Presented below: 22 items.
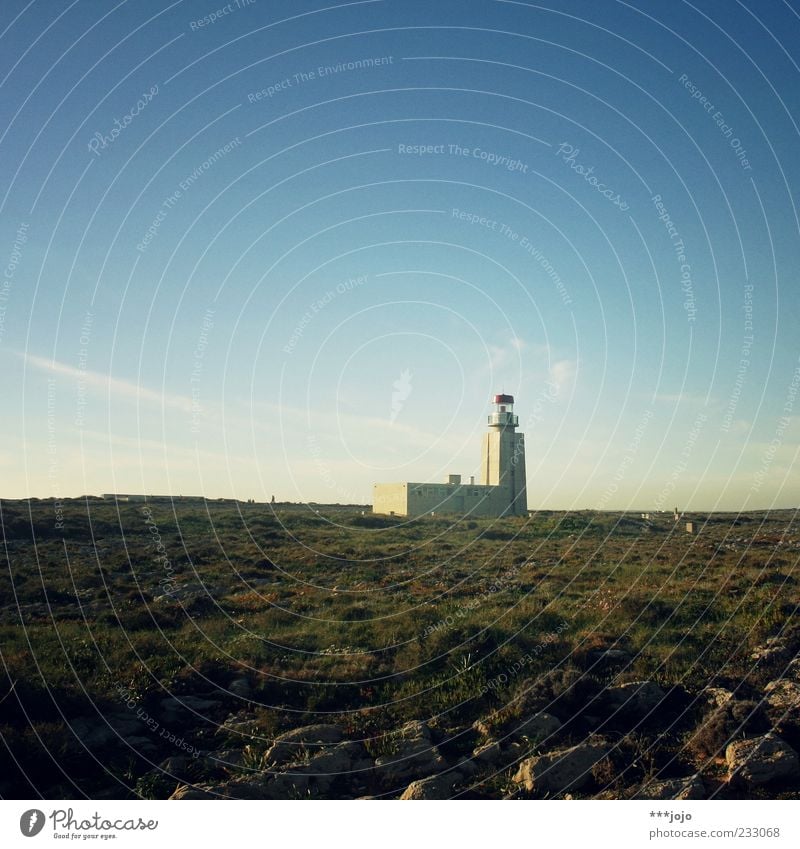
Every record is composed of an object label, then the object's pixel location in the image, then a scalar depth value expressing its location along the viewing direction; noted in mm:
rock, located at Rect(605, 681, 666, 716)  10891
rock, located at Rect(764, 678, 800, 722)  10243
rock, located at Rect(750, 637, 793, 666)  12172
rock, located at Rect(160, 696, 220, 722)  11547
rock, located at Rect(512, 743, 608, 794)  8898
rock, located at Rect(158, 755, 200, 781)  9500
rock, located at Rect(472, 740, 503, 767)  9633
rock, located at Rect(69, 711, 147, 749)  10445
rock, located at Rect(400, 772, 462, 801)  8797
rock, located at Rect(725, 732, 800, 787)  8703
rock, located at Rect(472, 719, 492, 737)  10422
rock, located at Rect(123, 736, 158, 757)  10211
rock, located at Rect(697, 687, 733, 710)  10766
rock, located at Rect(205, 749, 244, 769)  9758
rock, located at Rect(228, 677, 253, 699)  12422
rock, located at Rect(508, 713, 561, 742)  10250
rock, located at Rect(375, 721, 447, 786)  9430
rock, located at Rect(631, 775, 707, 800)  8438
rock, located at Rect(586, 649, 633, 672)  12578
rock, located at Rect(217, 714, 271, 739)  10812
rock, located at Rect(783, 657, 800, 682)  11538
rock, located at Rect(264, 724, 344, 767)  9875
